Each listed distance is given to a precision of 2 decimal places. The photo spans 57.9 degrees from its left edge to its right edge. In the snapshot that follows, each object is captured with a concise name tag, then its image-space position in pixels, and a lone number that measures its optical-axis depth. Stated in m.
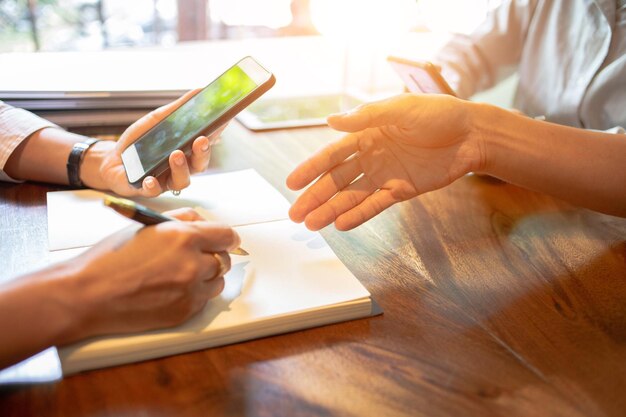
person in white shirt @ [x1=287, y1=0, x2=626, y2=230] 0.80
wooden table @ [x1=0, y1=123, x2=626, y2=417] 0.51
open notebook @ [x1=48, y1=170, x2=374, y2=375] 0.55
